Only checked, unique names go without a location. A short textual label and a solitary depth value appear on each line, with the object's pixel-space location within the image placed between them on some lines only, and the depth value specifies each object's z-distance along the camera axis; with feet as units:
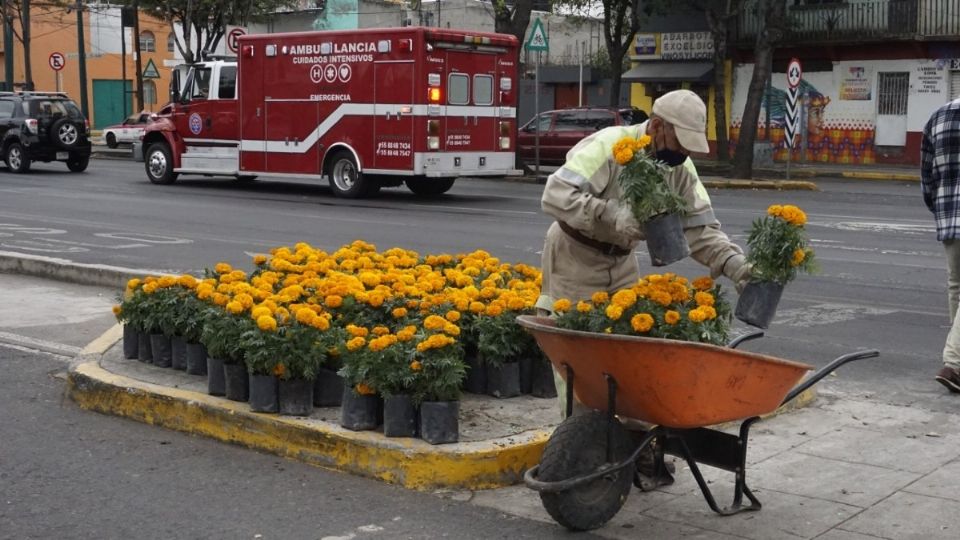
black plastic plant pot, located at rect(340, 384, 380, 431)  18.49
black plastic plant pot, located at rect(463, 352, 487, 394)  20.85
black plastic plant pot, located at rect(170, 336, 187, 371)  22.43
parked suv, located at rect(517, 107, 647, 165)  97.35
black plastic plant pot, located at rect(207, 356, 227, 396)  20.45
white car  131.03
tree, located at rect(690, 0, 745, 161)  103.55
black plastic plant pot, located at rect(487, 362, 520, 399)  20.63
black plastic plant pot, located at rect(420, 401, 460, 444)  17.87
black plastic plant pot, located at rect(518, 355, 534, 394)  20.90
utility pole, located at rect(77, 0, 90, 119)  140.36
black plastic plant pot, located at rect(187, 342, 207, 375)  21.89
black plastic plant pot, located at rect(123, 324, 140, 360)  23.39
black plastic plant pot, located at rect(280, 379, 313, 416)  19.38
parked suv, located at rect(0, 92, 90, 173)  87.61
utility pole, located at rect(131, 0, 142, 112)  135.33
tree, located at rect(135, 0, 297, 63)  130.11
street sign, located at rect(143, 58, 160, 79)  130.21
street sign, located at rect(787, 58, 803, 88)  89.30
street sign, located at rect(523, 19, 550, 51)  80.56
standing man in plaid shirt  23.18
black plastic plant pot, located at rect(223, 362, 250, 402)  20.10
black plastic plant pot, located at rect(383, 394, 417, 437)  18.02
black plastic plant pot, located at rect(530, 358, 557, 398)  20.94
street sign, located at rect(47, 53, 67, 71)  126.38
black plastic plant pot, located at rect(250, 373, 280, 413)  19.42
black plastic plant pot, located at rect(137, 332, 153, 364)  23.13
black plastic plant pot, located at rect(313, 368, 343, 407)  19.86
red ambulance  66.74
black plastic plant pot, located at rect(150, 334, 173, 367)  22.75
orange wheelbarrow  14.19
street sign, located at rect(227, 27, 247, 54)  89.21
